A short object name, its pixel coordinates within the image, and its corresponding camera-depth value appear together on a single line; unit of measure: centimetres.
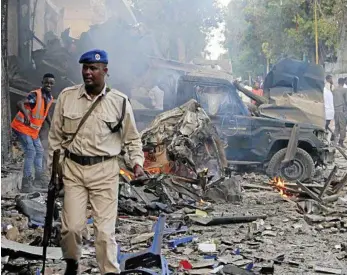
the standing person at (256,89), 1879
